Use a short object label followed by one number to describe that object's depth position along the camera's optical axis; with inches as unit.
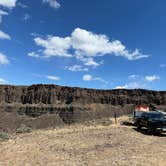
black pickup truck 428.0
